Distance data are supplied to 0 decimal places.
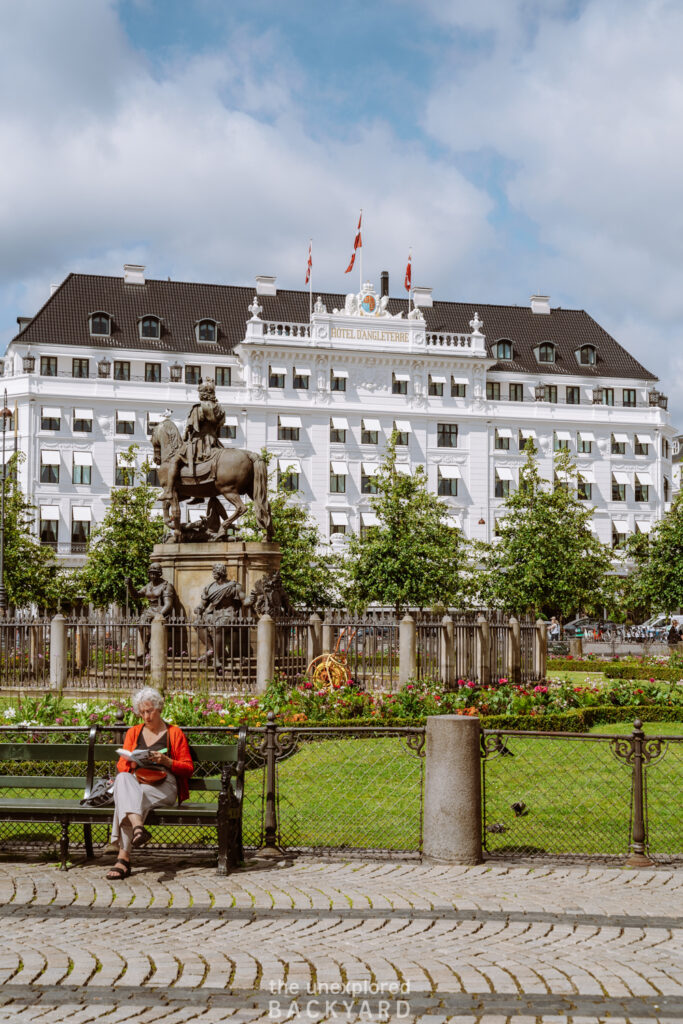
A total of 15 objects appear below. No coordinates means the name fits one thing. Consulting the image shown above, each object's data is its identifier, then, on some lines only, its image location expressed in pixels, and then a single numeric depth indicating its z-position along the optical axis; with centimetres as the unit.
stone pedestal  1969
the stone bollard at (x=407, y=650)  1912
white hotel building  6262
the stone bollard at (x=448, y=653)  1980
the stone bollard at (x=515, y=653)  2194
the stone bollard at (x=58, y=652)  1927
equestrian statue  2005
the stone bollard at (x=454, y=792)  892
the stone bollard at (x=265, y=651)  1784
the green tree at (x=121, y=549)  4819
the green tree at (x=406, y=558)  5044
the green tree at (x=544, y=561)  4888
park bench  847
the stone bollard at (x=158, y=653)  1825
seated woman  838
